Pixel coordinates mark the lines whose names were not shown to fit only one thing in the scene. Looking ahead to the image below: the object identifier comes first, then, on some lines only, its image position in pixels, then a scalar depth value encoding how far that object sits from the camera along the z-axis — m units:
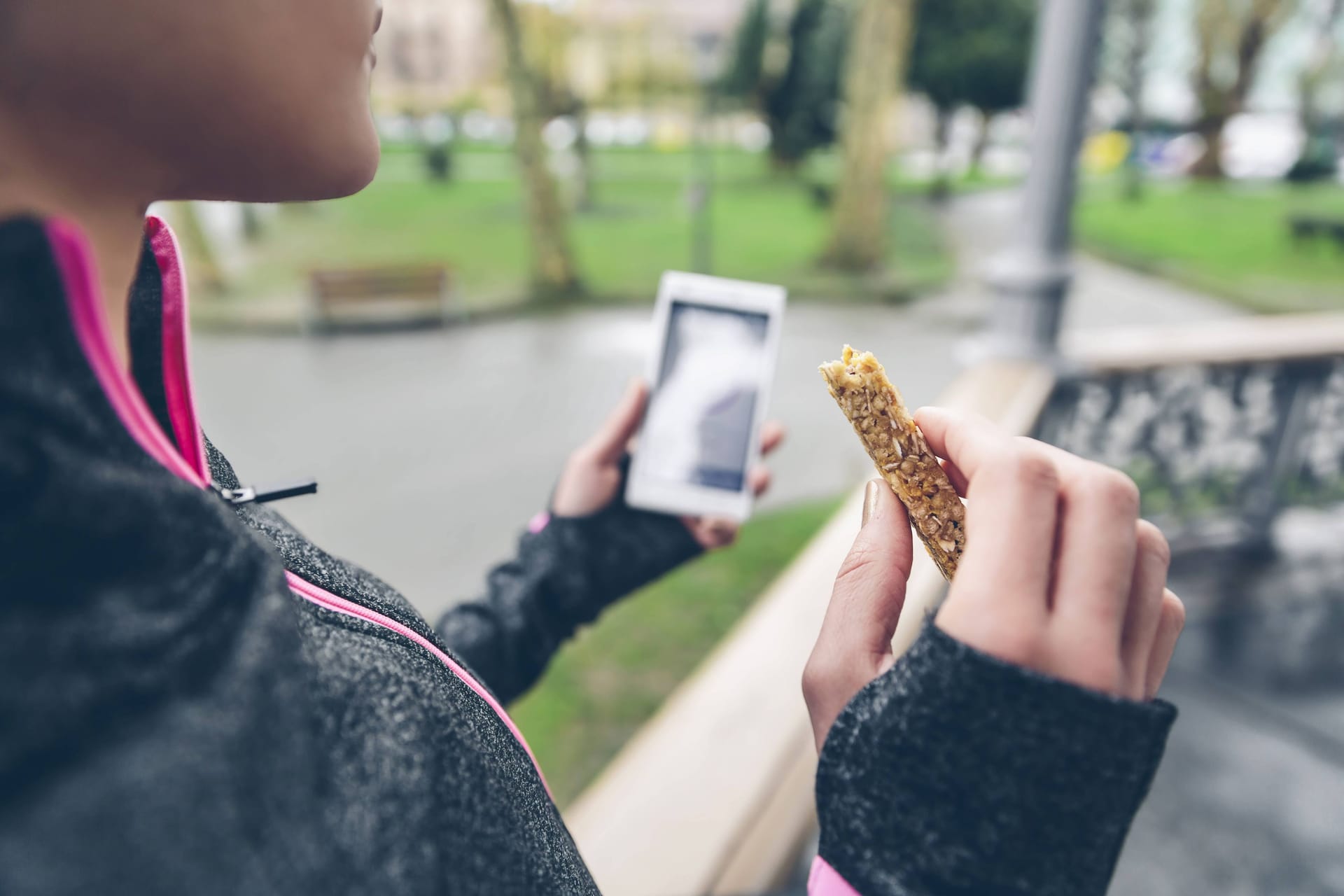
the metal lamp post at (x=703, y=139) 8.34
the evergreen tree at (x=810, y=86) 21.88
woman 0.45
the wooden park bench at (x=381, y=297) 9.84
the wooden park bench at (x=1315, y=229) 13.34
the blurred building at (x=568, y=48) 17.56
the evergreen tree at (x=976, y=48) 20.27
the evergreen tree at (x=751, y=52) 23.12
